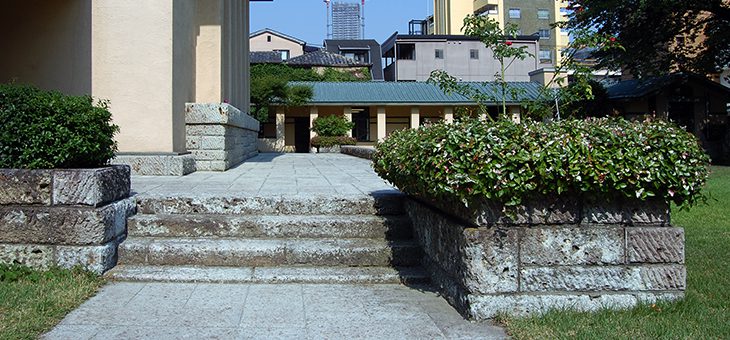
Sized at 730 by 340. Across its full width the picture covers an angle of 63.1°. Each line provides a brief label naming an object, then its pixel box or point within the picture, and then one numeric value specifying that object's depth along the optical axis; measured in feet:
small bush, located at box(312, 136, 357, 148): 96.02
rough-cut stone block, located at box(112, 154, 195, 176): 28.63
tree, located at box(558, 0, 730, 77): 69.82
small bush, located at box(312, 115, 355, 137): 97.96
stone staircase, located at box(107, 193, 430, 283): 15.48
